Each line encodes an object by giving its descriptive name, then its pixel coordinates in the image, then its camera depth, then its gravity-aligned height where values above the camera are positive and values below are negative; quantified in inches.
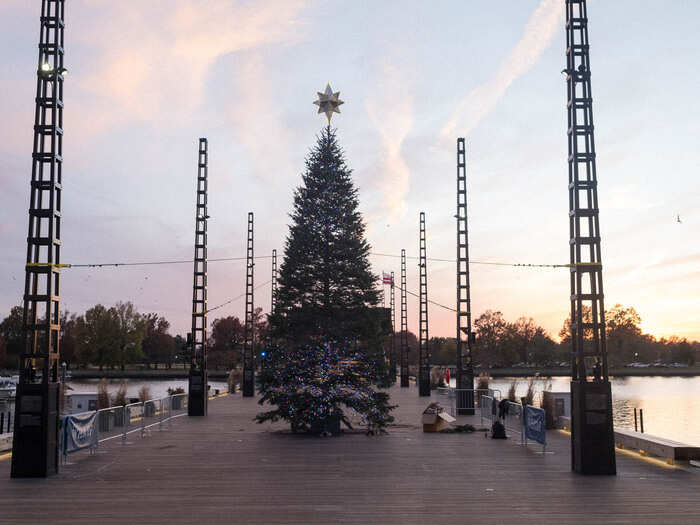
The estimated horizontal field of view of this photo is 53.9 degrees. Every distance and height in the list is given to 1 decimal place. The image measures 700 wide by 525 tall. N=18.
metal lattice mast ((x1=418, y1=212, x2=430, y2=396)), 1798.7 +40.7
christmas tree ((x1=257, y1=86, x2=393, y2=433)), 865.5 +31.2
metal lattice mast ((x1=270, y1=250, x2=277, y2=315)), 2382.4 +271.9
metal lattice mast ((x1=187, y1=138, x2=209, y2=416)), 1207.6 +23.0
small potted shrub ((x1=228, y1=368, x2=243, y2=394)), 2031.4 -126.1
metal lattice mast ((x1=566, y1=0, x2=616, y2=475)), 568.4 +39.5
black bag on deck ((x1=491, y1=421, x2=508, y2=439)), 836.6 -109.6
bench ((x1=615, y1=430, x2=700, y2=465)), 602.5 -97.7
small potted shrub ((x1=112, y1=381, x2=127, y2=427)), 921.2 -97.9
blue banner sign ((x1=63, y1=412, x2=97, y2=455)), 620.7 -87.9
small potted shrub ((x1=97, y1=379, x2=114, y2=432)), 828.0 -95.5
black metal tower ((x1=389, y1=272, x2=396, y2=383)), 2794.0 +103.7
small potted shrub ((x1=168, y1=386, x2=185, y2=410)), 1274.6 -117.6
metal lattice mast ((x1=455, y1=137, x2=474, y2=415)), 1256.2 +85.5
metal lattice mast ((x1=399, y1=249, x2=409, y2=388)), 2461.9 +16.7
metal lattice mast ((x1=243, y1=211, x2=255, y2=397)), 1812.3 -45.5
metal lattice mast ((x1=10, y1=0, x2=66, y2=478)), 555.5 +33.6
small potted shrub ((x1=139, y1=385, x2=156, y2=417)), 956.8 -102.1
